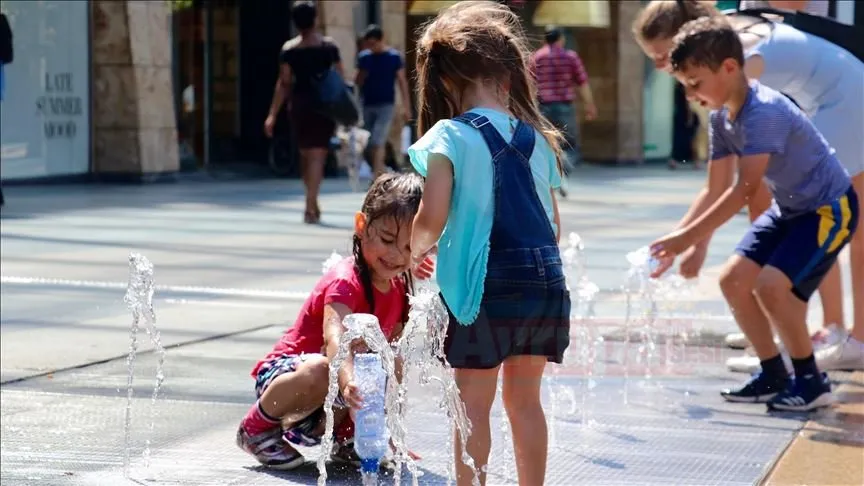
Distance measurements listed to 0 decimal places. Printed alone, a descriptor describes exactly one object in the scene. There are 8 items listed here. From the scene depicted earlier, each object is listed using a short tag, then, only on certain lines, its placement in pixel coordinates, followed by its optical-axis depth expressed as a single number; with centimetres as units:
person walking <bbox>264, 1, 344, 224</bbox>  1370
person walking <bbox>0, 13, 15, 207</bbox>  1393
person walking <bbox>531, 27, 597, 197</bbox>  1916
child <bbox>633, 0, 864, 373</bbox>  642
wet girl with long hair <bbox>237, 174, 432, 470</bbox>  425
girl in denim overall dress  374
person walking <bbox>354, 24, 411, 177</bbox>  1733
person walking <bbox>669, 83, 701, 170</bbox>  2998
